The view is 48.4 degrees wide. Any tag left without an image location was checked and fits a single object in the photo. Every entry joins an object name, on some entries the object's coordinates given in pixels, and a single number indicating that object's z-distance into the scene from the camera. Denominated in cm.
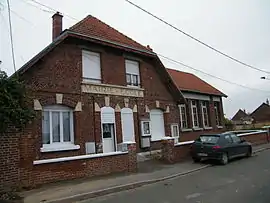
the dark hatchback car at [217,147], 1495
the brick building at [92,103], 1179
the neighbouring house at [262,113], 7802
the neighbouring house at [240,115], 8956
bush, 918
